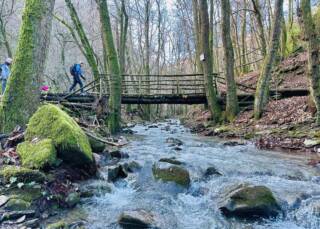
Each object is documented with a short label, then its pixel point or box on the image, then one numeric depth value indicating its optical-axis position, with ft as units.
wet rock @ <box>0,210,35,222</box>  13.98
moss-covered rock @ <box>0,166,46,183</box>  16.37
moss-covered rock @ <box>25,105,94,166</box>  18.85
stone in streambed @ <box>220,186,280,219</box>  15.29
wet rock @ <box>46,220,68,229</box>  13.69
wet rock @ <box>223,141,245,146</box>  33.24
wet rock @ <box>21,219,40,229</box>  13.67
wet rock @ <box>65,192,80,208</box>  16.18
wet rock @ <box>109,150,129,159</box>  26.64
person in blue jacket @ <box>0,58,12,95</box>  36.78
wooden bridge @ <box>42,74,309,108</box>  45.57
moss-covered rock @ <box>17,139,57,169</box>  17.57
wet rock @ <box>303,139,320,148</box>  27.55
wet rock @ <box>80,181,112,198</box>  17.55
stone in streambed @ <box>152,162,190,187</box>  19.66
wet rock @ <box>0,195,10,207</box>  14.72
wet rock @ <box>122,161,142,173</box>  22.49
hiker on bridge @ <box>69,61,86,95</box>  52.03
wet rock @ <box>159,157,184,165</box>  23.39
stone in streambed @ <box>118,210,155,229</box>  14.25
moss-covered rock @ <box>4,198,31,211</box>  14.58
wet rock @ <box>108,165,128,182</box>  20.46
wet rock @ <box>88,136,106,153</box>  26.12
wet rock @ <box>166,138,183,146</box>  35.06
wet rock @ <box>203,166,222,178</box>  21.50
